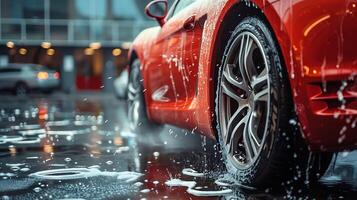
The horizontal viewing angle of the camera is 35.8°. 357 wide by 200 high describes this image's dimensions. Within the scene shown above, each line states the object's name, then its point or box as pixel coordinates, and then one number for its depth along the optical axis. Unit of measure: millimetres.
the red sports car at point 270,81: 2836
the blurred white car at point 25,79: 27688
